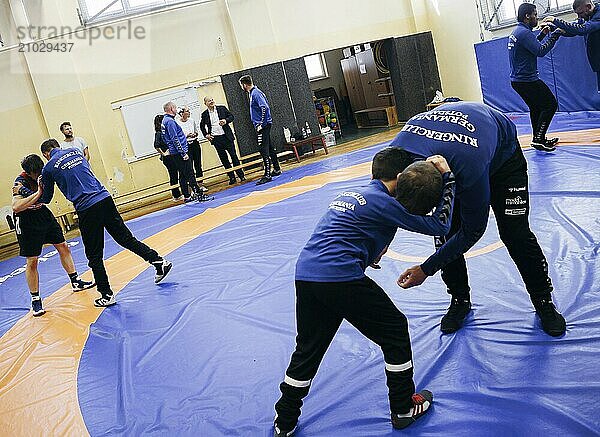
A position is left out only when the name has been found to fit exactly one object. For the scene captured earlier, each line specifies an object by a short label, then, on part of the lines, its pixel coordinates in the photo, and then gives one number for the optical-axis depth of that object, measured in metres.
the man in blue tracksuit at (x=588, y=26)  6.94
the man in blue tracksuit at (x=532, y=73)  6.61
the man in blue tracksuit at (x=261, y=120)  10.16
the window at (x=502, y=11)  9.87
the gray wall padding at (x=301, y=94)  12.69
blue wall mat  8.50
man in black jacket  11.24
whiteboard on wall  11.87
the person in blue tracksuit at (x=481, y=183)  2.57
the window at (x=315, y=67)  18.12
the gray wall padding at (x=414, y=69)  13.70
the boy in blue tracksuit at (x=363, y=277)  2.42
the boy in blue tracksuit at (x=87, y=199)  5.13
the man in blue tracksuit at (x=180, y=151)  9.96
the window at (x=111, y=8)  11.61
